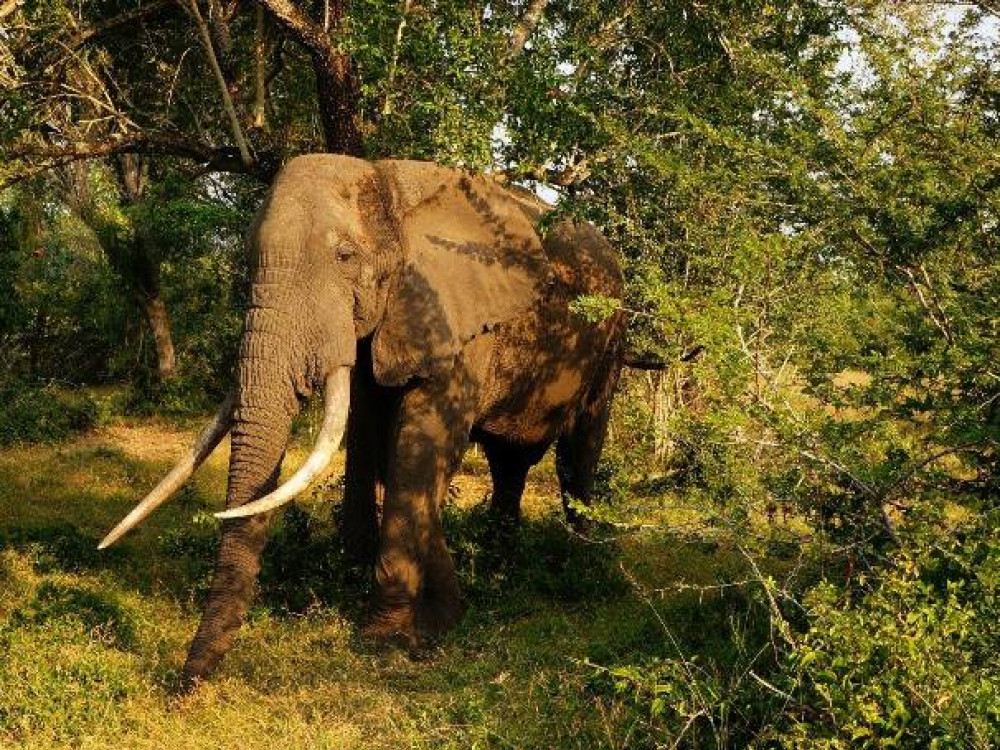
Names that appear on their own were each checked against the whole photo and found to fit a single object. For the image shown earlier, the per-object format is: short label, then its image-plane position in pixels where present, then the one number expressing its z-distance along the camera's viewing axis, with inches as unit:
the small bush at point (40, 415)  568.1
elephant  248.2
